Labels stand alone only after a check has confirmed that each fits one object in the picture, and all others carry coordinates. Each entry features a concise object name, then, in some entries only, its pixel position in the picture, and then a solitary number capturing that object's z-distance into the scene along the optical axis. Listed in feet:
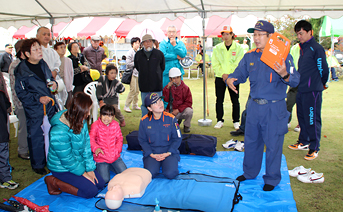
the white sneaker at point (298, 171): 10.05
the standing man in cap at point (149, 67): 15.42
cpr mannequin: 7.85
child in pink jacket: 10.36
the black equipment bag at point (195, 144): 12.29
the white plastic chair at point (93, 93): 16.26
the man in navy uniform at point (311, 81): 11.48
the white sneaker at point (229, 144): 13.43
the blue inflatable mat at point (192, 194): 7.98
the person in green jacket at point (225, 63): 15.81
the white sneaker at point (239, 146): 12.90
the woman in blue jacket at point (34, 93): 10.23
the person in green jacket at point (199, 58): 42.61
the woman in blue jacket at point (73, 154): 8.32
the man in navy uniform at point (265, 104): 8.38
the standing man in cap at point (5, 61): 22.77
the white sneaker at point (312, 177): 9.64
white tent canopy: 14.65
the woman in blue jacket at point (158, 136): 10.34
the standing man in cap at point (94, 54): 18.84
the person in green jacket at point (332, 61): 33.84
